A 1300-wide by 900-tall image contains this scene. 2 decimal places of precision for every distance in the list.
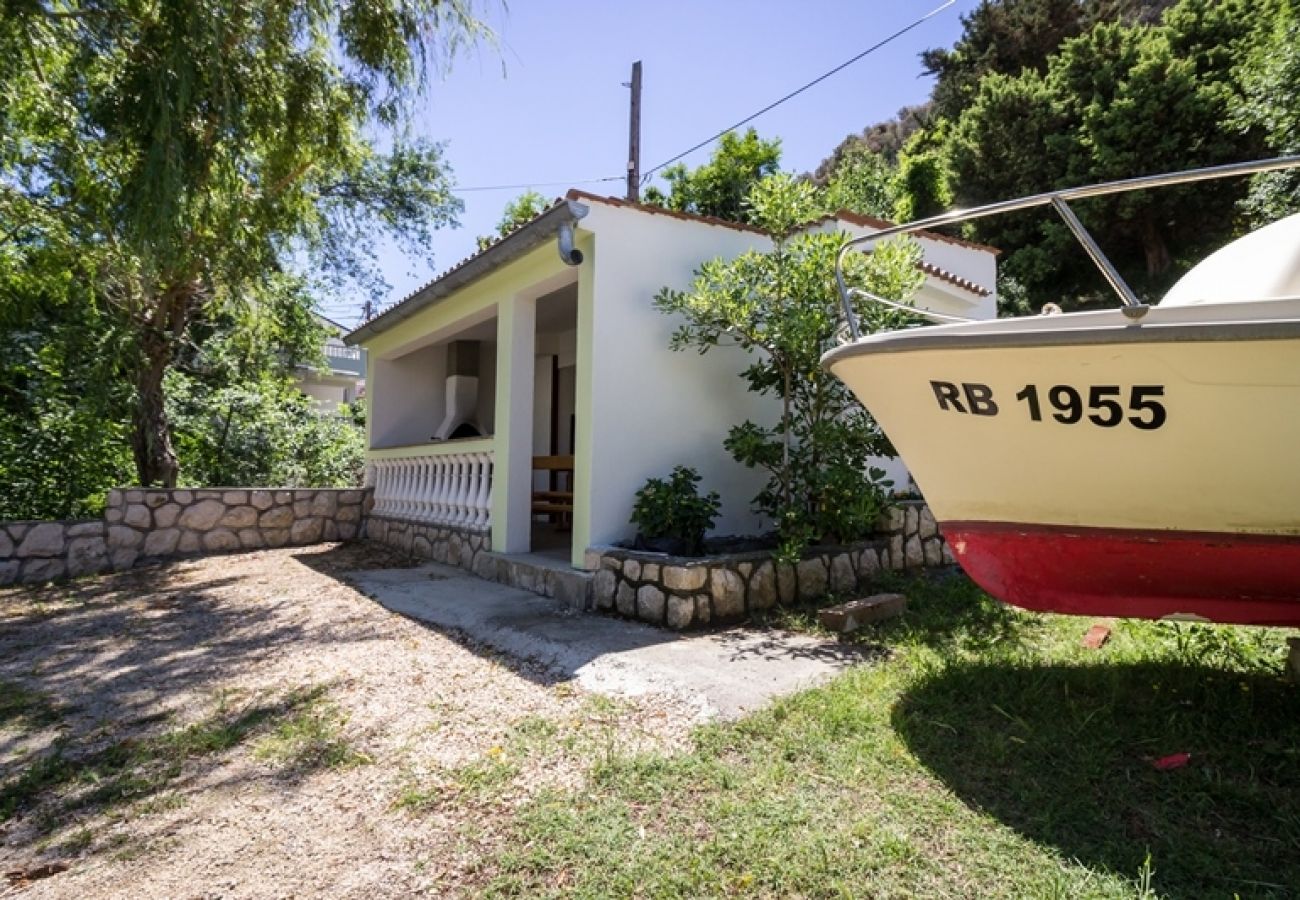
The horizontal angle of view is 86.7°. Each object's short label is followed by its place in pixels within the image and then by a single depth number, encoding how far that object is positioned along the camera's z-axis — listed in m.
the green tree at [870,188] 19.05
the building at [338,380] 18.31
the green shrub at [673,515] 4.93
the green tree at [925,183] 19.34
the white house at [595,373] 5.09
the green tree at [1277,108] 9.88
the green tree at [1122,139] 14.97
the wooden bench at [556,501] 6.72
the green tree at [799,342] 4.81
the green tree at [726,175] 19.70
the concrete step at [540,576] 4.86
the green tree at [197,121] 4.38
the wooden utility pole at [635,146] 12.67
